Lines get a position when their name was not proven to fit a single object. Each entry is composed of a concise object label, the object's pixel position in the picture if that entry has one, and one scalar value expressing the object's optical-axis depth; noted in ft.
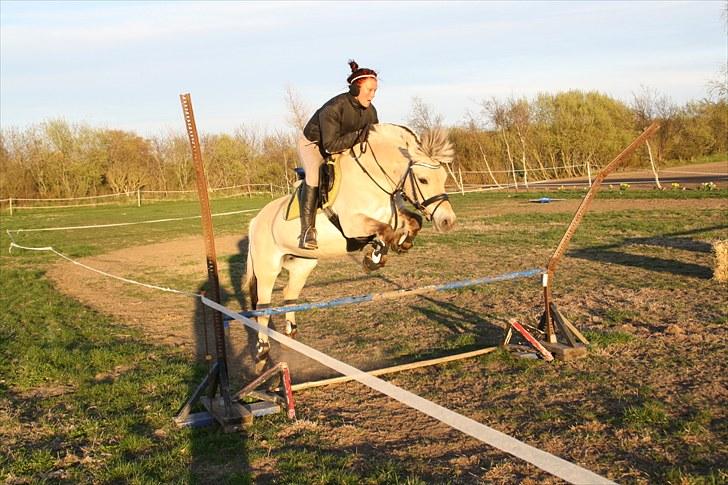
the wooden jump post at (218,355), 18.51
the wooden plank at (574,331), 23.27
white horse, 20.29
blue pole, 20.08
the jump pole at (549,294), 22.16
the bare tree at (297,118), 134.51
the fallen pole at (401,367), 21.25
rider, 21.65
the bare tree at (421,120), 160.20
